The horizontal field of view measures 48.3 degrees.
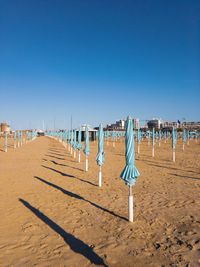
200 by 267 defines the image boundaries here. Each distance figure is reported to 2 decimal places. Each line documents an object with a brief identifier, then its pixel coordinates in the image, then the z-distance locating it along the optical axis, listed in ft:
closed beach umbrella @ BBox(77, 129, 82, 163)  47.57
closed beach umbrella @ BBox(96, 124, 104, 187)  28.45
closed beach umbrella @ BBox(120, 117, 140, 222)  16.87
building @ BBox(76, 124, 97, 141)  166.81
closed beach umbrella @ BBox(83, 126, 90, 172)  37.86
